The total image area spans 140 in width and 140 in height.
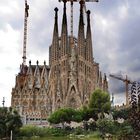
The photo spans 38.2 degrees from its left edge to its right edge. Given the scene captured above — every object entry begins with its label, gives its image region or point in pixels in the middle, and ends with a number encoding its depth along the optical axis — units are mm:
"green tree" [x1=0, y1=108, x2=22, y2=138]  36570
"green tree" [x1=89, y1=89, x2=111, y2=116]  50123
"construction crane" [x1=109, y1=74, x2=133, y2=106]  73916
